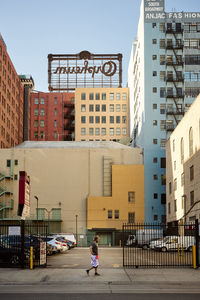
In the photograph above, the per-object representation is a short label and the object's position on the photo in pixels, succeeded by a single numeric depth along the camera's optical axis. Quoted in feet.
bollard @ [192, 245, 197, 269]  80.20
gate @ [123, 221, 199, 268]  83.05
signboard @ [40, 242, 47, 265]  81.64
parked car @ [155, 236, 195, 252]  123.77
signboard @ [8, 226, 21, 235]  81.65
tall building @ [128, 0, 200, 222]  317.63
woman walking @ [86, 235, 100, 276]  71.87
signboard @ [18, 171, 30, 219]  79.87
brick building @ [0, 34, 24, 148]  330.16
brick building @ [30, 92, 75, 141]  442.91
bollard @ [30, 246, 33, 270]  79.46
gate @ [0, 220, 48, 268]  80.64
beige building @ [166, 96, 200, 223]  188.34
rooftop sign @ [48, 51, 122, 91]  392.06
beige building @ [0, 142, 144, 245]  297.33
